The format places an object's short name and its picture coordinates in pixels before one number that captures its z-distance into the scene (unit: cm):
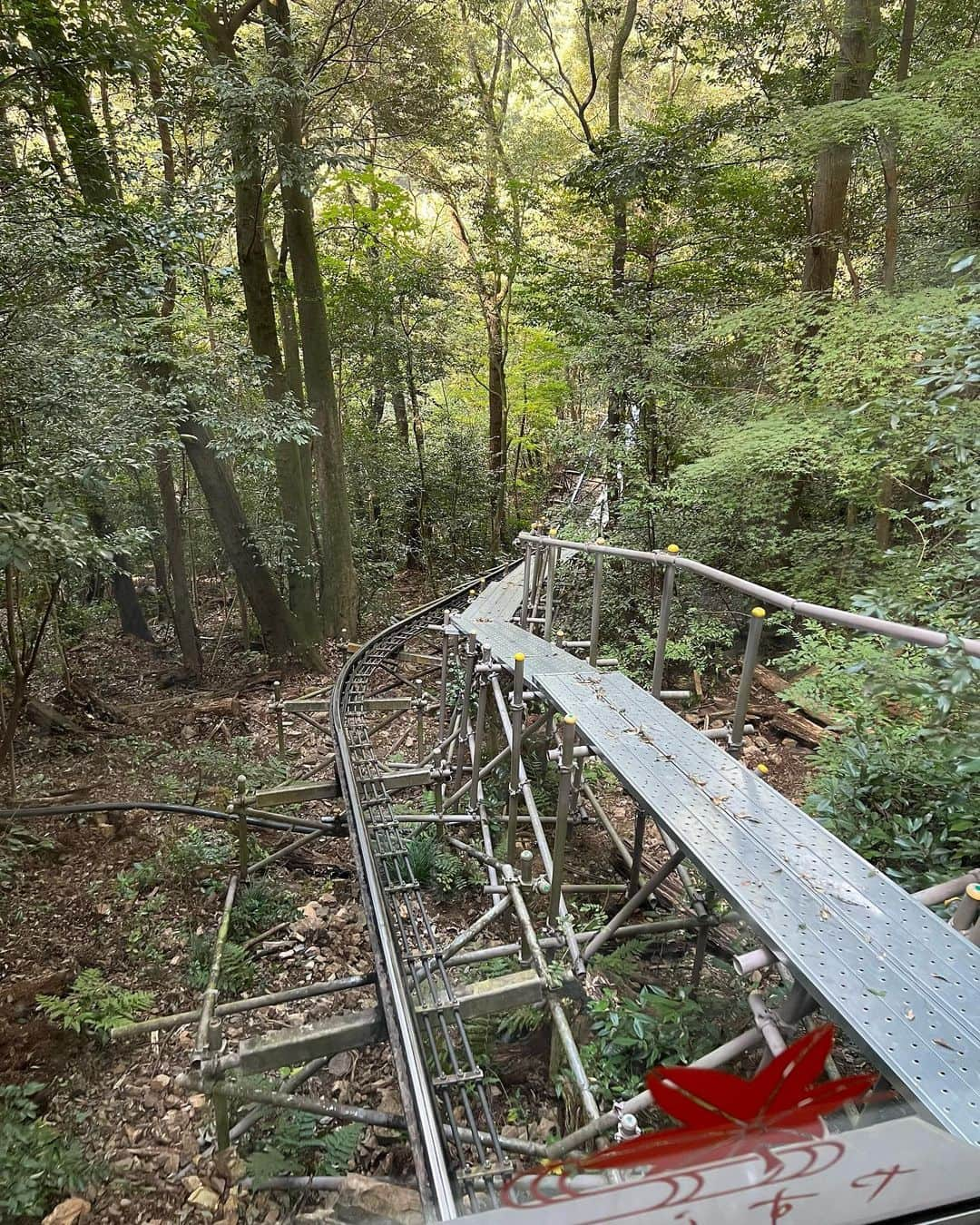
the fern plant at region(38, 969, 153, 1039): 404
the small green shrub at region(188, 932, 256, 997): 444
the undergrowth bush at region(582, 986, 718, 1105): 285
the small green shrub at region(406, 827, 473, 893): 518
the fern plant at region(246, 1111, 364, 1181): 291
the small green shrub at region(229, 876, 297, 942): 509
